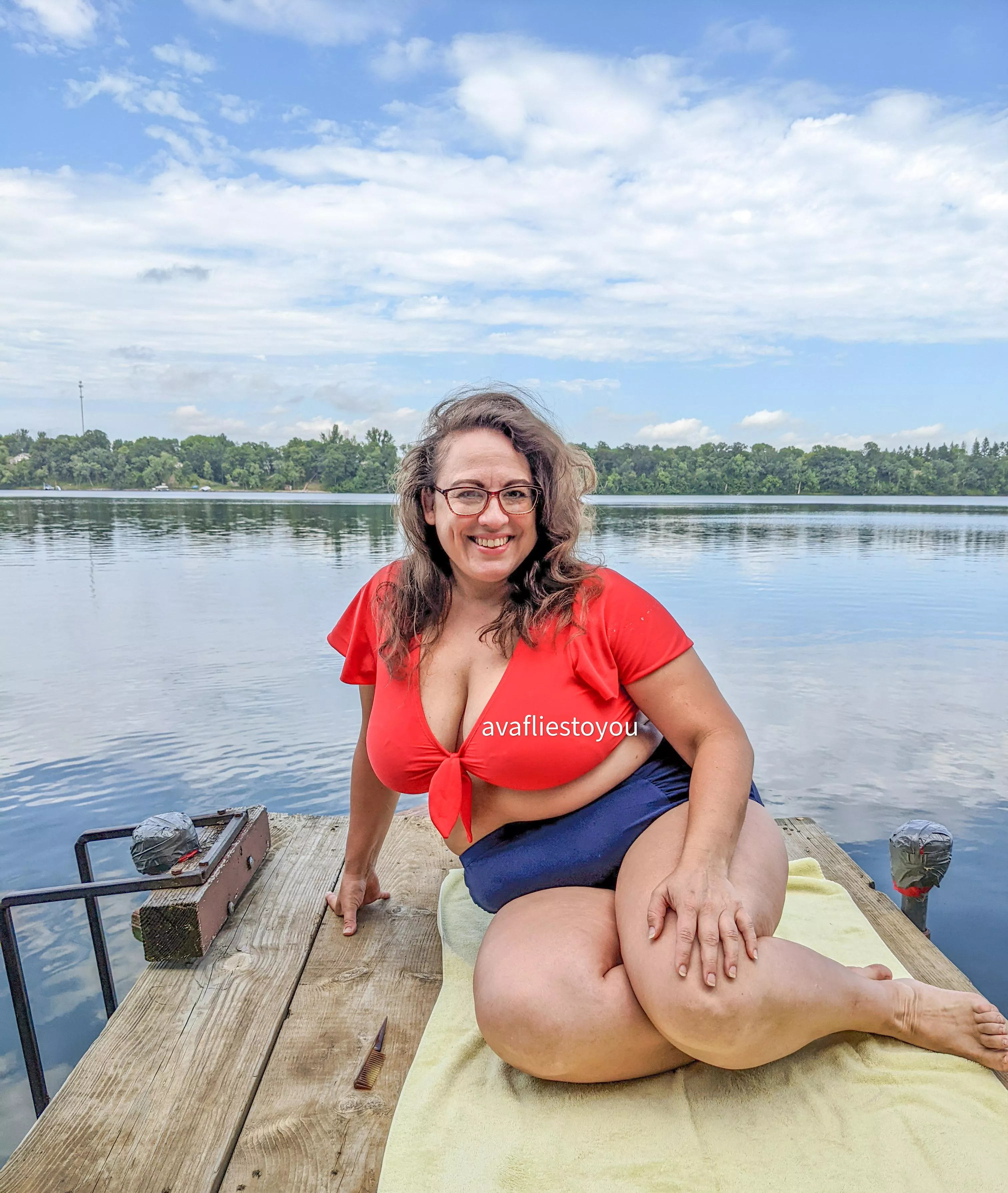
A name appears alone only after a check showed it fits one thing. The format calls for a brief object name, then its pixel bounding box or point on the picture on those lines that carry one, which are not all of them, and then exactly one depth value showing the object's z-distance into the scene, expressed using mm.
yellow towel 1616
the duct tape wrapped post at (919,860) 3031
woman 1783
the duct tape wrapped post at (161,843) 2490
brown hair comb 1896
